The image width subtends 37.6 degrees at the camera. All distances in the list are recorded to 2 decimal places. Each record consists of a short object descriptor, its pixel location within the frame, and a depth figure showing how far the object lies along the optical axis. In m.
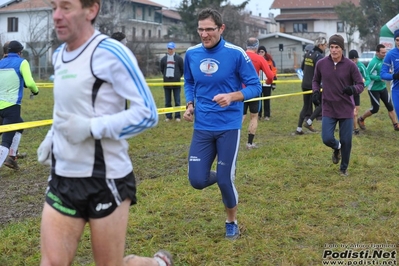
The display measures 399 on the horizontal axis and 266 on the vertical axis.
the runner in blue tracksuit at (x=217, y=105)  5.59
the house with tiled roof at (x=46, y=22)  47.56
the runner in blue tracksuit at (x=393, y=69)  8.99
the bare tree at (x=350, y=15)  74.94
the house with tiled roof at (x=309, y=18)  85.44
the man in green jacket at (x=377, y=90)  13.15
